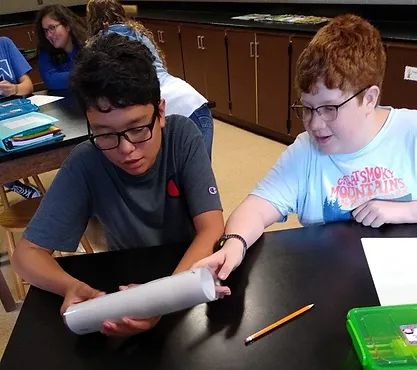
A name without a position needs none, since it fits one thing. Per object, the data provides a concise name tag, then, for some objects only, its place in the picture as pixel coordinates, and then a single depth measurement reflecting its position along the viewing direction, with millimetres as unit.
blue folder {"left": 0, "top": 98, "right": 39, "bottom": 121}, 1977
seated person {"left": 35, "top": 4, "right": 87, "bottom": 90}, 2898
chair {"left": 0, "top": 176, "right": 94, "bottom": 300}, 1940
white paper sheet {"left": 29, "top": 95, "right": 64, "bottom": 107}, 2393
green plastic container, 631
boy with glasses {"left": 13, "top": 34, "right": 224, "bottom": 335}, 990
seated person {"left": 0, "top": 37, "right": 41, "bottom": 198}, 2720
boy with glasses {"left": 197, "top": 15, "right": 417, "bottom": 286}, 1026
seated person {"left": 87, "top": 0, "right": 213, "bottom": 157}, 2068
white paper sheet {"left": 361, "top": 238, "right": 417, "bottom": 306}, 812
